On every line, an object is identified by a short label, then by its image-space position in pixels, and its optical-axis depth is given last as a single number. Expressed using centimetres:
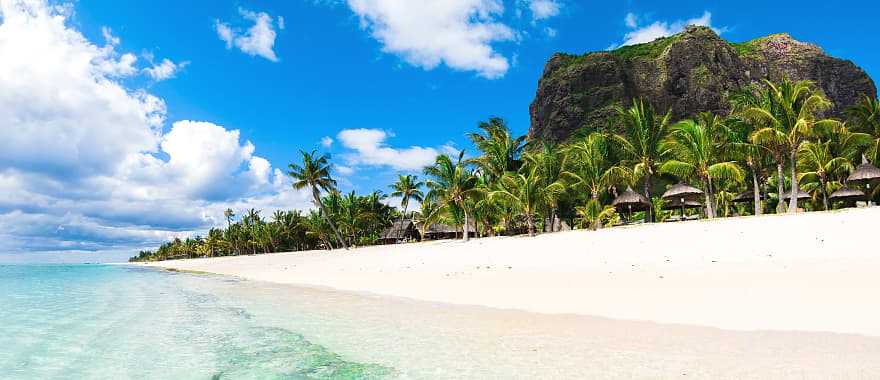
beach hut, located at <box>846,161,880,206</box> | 2584
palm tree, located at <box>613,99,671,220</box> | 2844
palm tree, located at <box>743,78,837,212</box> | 2180
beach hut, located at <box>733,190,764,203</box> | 3172
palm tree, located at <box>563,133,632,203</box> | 2739
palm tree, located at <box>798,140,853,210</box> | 2827
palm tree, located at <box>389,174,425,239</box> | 5006
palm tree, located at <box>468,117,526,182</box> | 3294
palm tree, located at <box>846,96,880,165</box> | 3033
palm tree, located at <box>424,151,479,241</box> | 3344
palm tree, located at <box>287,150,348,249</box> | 4472
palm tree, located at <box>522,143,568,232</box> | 2972
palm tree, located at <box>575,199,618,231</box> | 2441
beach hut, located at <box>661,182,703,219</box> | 2819
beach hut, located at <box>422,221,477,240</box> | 5418
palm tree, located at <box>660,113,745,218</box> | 2483
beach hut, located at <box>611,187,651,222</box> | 2805
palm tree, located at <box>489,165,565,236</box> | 2688
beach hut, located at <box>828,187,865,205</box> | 2794
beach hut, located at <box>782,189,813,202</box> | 3102
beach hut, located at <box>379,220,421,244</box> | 5965
